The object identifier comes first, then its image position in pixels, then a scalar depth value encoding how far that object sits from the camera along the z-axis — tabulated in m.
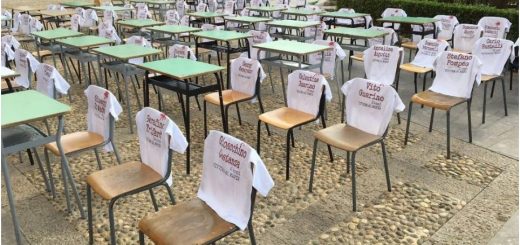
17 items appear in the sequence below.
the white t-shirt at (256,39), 6.13
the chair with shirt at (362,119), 3.35
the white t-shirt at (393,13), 8.27
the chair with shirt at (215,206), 2.22
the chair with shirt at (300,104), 3.76
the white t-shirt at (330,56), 5.43
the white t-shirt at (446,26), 7.50
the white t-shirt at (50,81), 3.97
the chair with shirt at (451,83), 4.27
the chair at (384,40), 6.32
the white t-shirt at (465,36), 6.41
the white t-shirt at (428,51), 5.46
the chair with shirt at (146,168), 2.61
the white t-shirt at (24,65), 4.89
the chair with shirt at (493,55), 5.15
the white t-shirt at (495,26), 6.85
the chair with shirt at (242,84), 4.48
